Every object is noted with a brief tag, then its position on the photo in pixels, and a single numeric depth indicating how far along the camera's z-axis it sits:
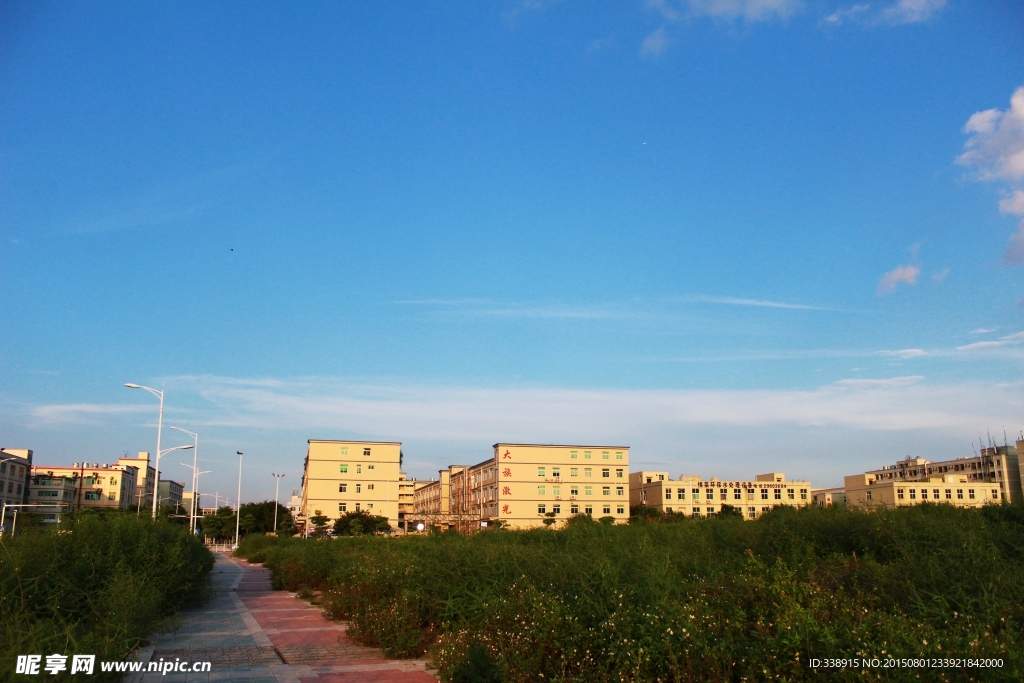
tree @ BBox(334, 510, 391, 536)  60.97
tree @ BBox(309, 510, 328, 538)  66.26
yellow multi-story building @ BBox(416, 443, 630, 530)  72.00
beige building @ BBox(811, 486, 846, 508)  93.72
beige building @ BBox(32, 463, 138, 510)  92.21
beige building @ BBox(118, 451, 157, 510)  112.15
